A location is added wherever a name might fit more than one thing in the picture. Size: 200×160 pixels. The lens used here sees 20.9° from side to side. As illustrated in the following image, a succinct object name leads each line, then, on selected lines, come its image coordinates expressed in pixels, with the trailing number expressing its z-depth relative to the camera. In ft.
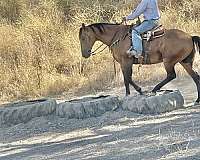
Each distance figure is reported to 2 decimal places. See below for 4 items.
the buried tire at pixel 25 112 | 40.57
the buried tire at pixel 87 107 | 39.67
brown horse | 41.98
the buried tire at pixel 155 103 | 38.88
